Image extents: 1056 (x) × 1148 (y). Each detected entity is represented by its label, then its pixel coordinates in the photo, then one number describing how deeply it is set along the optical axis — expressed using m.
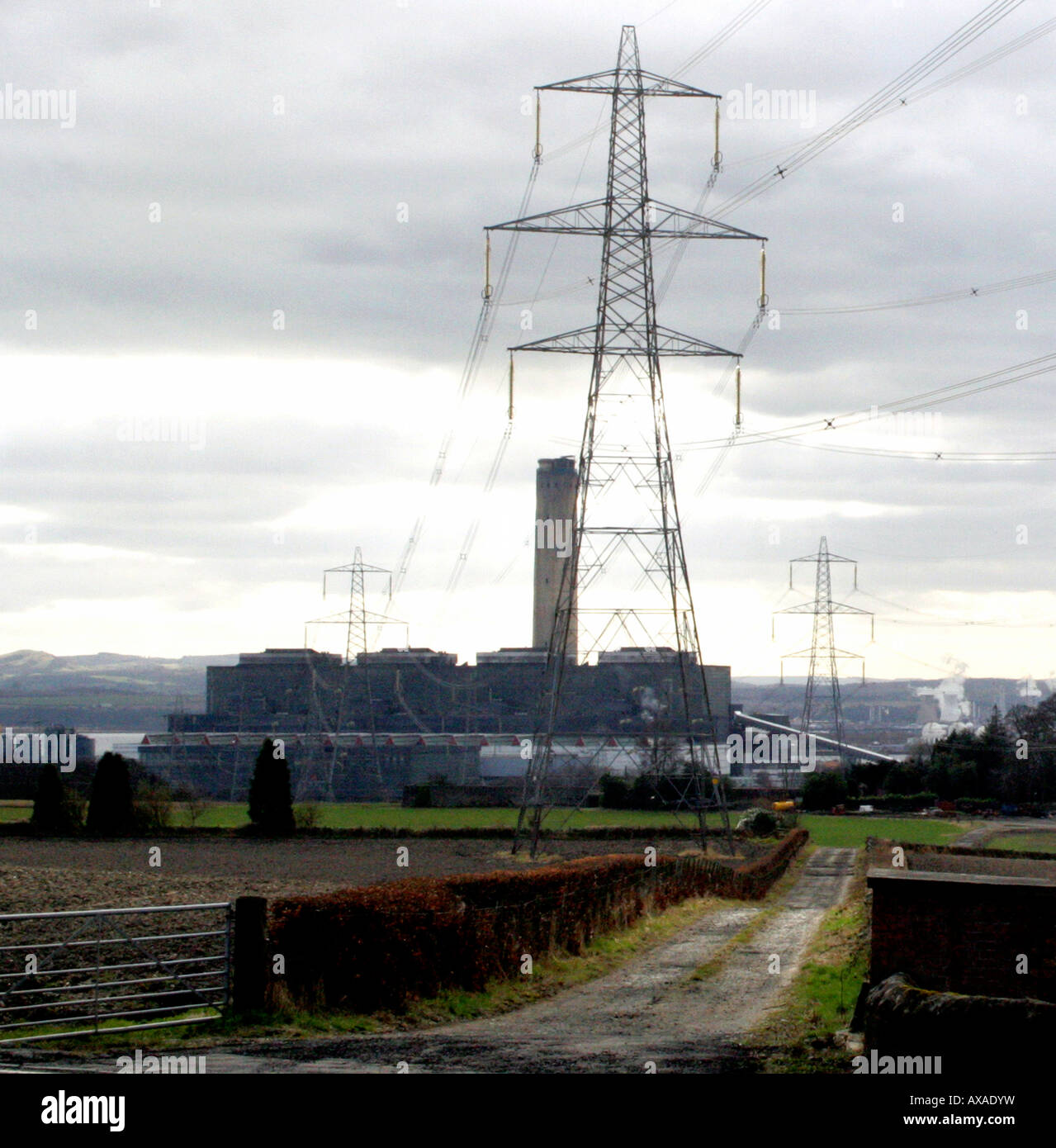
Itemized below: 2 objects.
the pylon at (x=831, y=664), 106.44
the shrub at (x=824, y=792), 98.69
